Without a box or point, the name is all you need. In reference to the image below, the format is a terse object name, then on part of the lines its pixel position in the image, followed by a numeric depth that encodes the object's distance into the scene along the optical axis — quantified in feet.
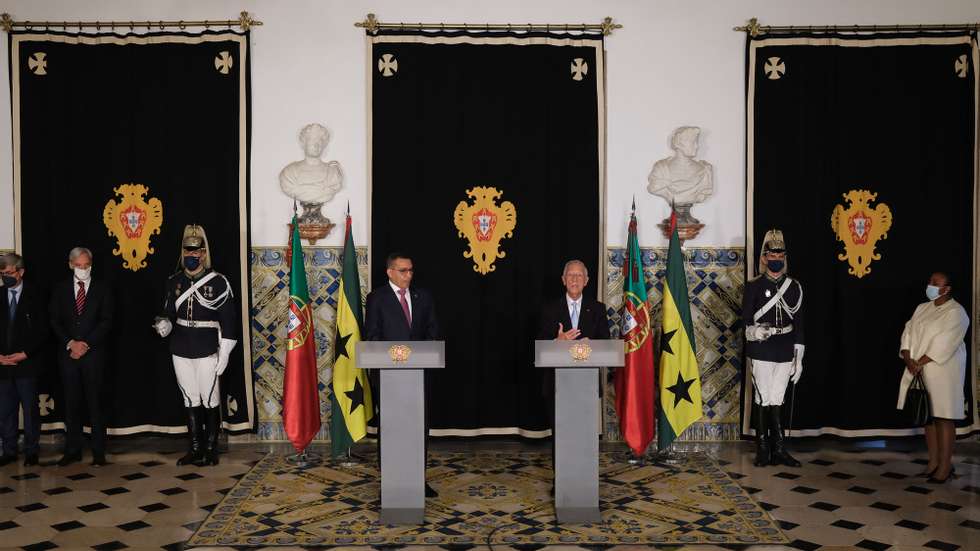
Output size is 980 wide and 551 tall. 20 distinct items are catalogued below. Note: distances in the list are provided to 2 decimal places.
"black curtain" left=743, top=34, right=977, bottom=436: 25.38
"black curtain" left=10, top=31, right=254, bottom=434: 25.16
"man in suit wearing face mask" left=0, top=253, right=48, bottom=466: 23.45
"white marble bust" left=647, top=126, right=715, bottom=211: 25.46
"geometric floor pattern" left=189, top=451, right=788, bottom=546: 18.17
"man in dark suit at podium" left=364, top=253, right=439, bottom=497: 21.65
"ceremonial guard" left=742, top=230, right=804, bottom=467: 23.47
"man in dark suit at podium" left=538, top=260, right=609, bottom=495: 21.49
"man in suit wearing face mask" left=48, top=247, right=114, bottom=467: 23.68
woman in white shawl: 22.21
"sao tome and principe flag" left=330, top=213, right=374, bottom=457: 23.76
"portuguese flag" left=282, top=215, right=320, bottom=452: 23.94
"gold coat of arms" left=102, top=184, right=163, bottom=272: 25.12
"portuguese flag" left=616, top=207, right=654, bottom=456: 23.82
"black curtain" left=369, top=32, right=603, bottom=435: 25.20
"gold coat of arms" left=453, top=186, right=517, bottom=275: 25.20
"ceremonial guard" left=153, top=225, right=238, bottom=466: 23.38
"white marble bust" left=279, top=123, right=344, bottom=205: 25.35
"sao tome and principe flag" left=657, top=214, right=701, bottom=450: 24.38
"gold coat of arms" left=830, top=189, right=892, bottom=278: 25.38
